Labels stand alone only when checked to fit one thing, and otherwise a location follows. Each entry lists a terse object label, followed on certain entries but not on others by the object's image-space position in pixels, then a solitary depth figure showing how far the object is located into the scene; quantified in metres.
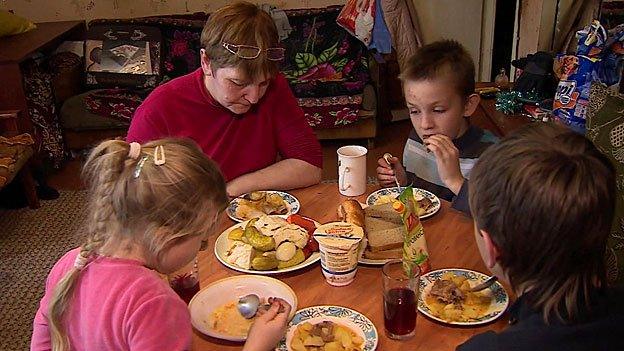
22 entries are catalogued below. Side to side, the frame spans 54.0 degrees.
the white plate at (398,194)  1.61
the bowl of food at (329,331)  1.13
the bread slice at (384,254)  1.40
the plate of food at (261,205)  1.64
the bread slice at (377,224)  1.42
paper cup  1.28
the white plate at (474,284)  1.19
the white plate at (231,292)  1.24
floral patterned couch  4.08
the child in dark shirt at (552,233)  0.88
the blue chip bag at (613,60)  2.16
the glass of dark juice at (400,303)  1.13
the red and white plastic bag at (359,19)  4.23
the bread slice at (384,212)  1.43
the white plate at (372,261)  1.38
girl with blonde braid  1.01
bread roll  1.44
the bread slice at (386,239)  1.40
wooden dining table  1.15
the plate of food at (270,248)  1.38
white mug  1.65
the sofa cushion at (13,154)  3.11
